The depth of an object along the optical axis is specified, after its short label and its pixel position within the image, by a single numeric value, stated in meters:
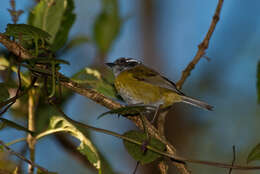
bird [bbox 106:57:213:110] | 5.72
